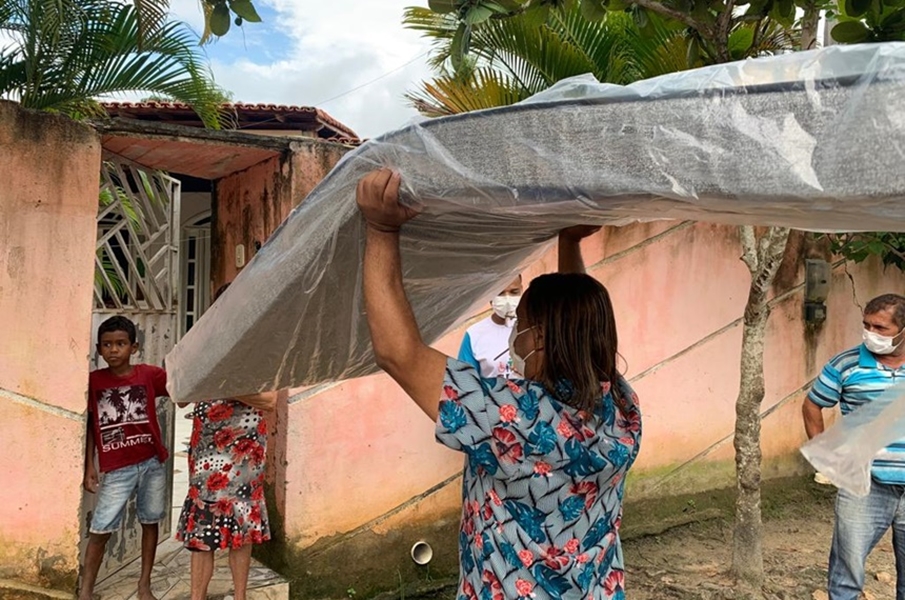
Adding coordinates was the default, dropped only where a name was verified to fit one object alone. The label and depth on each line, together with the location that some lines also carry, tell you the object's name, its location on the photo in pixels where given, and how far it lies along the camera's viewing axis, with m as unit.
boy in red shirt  3.53
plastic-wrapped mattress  1.01
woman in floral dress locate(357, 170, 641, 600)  1.49
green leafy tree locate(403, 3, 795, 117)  4.93
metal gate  3.96
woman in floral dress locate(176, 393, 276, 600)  3.40
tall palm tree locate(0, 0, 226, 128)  4.39
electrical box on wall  5.78
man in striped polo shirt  3.36
